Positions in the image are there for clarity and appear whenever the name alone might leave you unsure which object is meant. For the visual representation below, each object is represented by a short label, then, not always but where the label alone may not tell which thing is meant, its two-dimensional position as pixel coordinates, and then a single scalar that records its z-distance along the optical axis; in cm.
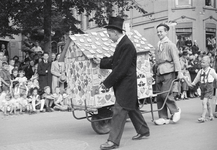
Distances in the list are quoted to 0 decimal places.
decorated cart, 644
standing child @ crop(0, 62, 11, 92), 1199
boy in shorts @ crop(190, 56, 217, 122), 791
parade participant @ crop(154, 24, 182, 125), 744
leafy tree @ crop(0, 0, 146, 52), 1521
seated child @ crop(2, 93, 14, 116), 1100
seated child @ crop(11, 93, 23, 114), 1114
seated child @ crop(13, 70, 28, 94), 1185
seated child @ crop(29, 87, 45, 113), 1139
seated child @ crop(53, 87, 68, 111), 1166
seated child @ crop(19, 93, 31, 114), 1123
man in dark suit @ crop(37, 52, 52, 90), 1251
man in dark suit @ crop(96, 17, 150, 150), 552
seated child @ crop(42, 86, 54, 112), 1159
